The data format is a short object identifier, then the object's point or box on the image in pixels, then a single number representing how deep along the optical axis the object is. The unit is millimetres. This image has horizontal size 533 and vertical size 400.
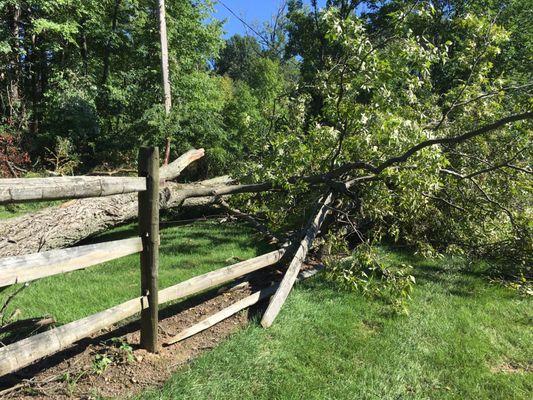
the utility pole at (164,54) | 14305
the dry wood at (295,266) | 4359
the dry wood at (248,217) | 6241
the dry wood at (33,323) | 3628
